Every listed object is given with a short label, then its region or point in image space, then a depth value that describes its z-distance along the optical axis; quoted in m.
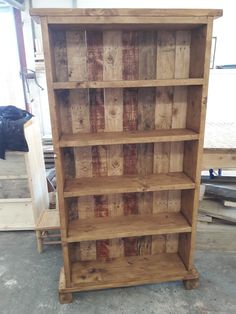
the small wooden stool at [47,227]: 2.14
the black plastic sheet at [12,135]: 2.03
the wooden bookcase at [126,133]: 1.37
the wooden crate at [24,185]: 2.21
